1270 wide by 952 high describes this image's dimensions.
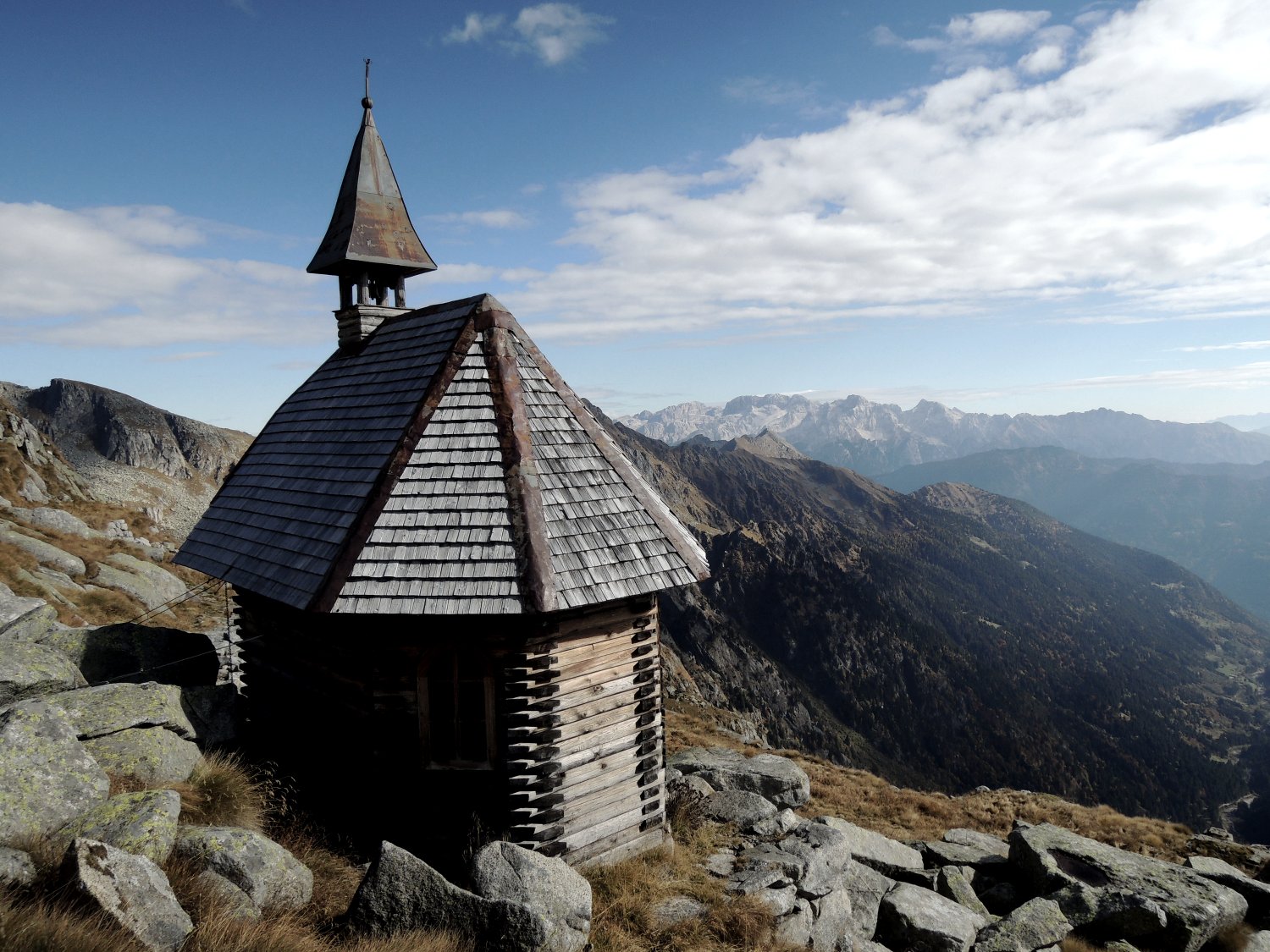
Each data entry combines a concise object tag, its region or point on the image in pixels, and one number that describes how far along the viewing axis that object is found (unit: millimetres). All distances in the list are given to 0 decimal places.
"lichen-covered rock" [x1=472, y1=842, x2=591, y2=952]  8758
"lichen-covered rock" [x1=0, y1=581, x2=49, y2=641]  14297
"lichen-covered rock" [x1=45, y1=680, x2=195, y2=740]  10656
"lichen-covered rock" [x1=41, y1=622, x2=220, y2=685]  14453
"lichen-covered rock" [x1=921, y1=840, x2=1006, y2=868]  17016
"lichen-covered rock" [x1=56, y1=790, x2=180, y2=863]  7480
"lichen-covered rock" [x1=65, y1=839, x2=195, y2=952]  6086
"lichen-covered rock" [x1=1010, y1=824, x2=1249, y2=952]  13836
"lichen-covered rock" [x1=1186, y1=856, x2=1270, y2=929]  15375
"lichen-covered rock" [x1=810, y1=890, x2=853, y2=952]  11609
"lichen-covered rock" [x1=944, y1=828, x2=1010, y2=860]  18375
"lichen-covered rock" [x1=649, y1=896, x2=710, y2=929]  10539
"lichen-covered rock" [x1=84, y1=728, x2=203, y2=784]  10172
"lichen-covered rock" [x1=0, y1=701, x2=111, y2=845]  7449
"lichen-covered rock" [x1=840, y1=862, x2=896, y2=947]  12836
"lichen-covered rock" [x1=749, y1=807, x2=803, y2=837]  13812
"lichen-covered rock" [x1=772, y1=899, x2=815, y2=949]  10977
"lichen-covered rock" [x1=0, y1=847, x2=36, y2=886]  6376
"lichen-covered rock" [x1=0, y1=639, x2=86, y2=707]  11234
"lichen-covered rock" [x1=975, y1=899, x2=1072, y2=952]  12805
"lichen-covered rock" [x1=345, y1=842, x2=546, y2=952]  8062
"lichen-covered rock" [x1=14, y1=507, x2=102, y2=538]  38125
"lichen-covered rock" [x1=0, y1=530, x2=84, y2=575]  30078
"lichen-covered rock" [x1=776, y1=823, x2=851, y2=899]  12125
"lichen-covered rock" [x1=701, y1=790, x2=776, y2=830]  14383
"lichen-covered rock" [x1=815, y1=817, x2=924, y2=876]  15586
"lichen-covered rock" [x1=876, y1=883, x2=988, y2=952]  12703
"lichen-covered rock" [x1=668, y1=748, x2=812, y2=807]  18875
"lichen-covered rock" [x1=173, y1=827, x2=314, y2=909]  7996
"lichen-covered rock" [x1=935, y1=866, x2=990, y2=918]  14703
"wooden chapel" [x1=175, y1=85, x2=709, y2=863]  11148
